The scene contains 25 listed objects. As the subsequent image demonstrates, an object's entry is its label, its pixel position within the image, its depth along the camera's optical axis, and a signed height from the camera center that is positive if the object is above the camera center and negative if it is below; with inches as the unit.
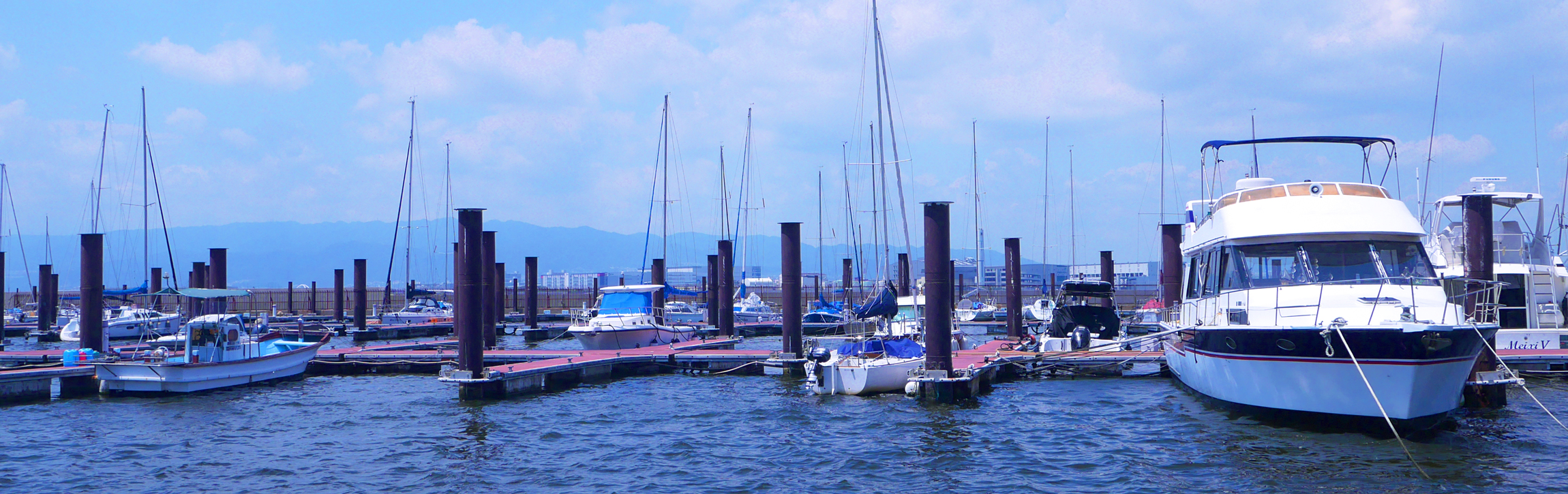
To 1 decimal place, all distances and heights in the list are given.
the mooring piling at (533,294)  1891.0 -16.4
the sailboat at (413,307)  2137.1 -47.0
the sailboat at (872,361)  870.4 -66.2
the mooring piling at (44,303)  1863.9 -17.4
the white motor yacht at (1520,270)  969.5 +0.6
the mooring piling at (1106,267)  1728.6 +14.9
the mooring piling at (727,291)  1460.4 -11.8
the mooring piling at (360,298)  1811.0 -17.0
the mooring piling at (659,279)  1626.5 +6.1
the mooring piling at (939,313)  836.0 -26.2
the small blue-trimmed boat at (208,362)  941.2 -65.3
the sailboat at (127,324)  1729.8 -54.1
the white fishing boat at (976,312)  2247.8 -70.8
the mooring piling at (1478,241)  863.1 +24.0
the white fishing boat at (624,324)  1348.4 -51.9
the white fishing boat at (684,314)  2098.9 -63.6
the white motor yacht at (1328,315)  570.6 -24.2
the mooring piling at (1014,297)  1434.5 -25.5
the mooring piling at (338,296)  1951.3 -16.1
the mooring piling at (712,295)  1670.8 -20.7
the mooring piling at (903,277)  1971.0 +5.1
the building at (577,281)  7421.3 +20.4
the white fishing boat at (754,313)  2181.3 -63.6
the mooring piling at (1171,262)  1267.2 +15.5
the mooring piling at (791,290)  1052.5 -8.2
